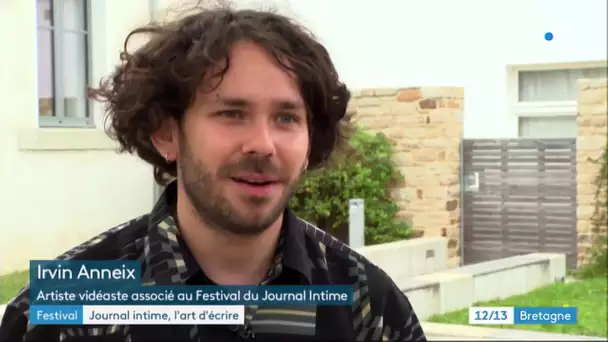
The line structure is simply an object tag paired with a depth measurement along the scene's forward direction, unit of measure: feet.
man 3.22
